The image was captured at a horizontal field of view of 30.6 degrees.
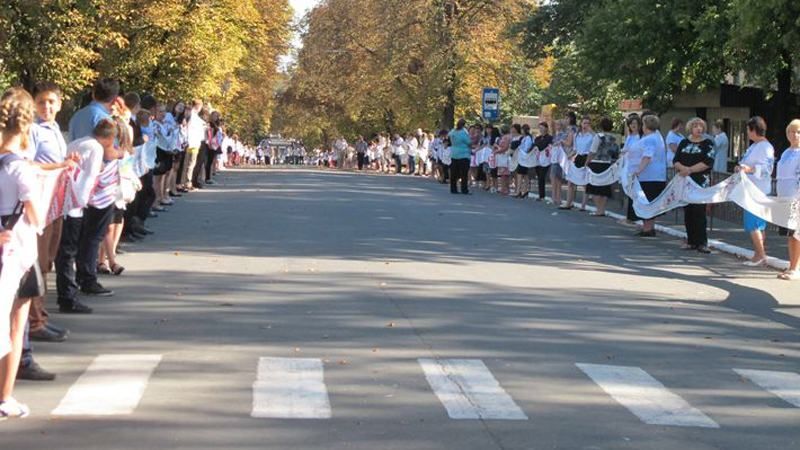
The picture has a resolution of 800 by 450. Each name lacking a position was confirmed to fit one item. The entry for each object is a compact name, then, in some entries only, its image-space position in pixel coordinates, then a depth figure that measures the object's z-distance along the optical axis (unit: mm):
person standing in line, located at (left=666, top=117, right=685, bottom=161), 23484
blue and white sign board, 47875
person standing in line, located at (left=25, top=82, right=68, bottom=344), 10883
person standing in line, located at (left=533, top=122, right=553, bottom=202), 32719
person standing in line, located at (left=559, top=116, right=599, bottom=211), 28531
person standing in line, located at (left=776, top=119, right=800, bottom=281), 16953
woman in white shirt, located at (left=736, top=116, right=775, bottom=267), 18438
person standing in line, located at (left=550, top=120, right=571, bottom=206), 30781
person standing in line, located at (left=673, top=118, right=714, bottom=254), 20453
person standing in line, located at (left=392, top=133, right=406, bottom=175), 60062
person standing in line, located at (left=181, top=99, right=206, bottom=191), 29188
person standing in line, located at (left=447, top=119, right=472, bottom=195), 35375
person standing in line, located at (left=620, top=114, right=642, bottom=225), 23678
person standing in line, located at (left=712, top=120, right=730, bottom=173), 28188
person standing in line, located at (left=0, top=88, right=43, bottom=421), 8031
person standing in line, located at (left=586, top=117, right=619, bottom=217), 27047
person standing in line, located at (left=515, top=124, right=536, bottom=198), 33969
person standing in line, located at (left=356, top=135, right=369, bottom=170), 71062
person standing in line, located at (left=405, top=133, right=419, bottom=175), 58188
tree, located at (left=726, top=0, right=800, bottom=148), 27719
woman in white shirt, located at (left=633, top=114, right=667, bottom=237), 22375
